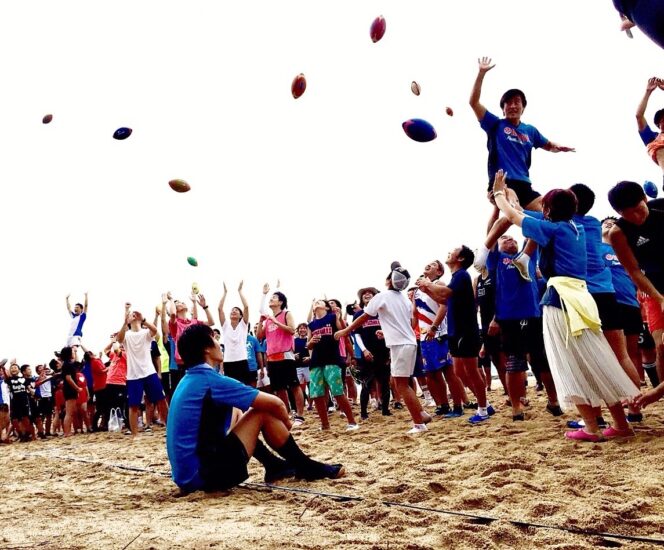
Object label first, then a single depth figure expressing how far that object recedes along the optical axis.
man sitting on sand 3.75
